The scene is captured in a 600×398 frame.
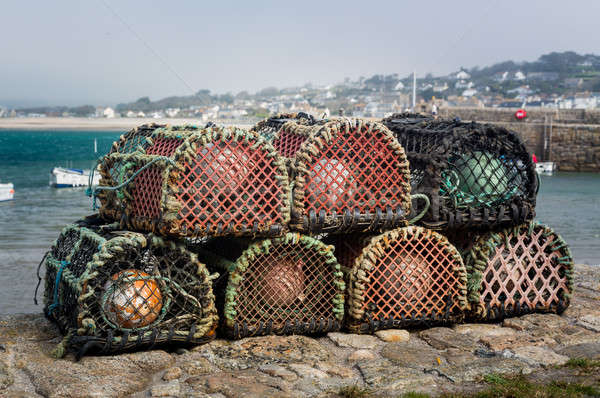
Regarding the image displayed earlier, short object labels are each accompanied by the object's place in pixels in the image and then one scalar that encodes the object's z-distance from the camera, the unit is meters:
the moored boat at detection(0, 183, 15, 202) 24.66
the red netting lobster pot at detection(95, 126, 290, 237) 4.81
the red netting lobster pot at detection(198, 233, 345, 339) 5.18
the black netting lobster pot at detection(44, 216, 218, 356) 4.68
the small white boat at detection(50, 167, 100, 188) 31.52
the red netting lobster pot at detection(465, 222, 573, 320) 5.94
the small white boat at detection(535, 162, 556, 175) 38.69
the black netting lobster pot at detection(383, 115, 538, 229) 5.73
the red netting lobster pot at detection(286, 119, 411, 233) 5.30
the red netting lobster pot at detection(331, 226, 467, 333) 5.48
